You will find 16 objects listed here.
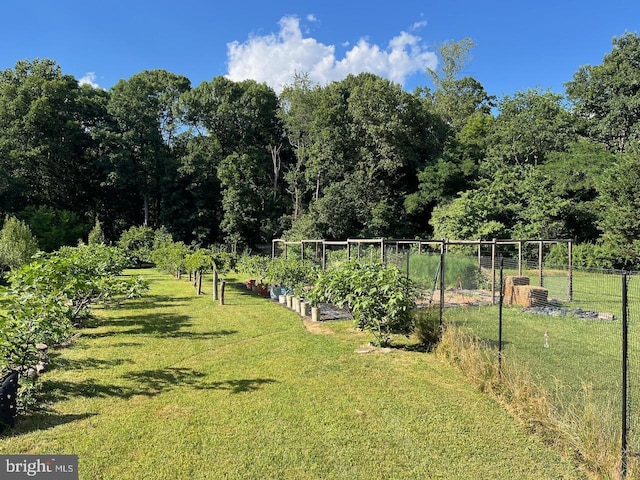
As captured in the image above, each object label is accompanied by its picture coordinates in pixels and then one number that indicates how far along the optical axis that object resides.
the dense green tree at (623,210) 18.94
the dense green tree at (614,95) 24.39
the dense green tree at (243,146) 29.23
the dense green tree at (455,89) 32.69
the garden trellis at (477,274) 11.47
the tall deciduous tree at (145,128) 29.39
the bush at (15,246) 13.48
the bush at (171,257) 15.64
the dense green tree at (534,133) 26.44
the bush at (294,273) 11.02
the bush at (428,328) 6.52
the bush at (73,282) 4.62
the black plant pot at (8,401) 3.56
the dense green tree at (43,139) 25.94
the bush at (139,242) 24.56
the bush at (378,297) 6.29
